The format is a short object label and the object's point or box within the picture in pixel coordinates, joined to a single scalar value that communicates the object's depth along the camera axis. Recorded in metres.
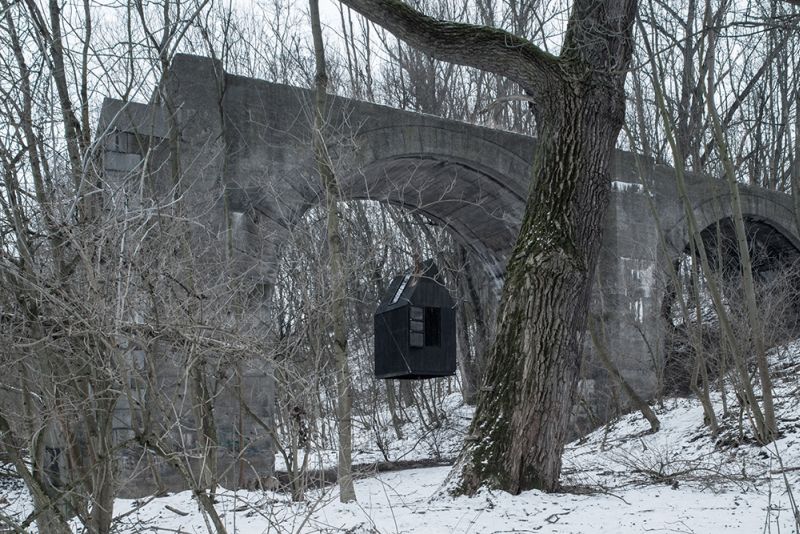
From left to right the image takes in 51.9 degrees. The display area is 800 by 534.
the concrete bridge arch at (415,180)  9.34
